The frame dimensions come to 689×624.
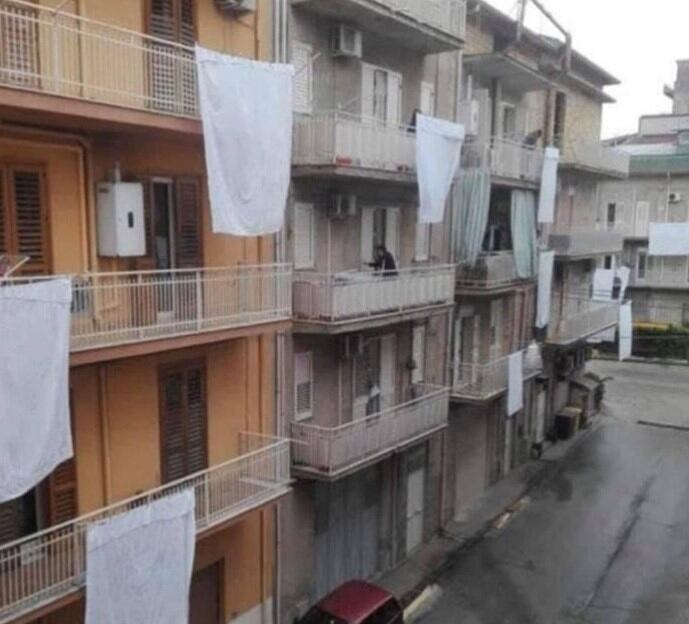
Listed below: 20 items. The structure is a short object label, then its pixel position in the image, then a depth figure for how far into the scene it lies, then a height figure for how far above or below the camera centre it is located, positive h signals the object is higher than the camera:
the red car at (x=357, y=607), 12.80 -6.76
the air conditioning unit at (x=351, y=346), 14.62 -2.50
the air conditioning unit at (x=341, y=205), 14.05 +0.27
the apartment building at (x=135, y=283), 8.88 -0.91
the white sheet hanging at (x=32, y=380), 7.88 -1.79
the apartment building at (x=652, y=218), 41.28 +0.27
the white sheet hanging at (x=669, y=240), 38.12 -0.85
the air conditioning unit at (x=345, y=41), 13.62 +3.27
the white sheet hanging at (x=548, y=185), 20.41 +1.02
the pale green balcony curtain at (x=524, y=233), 19.73 -0.31
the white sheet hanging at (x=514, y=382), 20.09 -4.40
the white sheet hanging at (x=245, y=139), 9.76 +1.09
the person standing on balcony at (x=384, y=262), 15.16 -0.86
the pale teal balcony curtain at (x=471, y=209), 17.17 +0.27
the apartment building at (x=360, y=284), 13.14 -1.20
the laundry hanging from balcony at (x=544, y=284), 22.16 -1.89
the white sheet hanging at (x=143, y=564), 9.14 -4.48
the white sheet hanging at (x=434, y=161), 14.02 +1.15
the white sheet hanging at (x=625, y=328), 28.80 -4.08
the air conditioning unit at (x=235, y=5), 11.27 +3.24
